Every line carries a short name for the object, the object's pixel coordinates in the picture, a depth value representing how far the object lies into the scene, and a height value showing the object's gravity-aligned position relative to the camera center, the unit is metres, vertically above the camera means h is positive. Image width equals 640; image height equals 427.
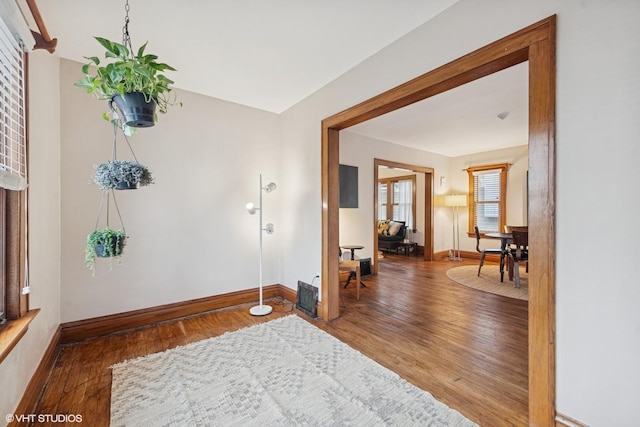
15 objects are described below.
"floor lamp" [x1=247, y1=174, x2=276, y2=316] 3.10 -0.45
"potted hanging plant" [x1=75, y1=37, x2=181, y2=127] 1.26 +0.64
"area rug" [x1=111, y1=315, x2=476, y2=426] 1.51 -1.18
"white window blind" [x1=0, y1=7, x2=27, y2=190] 1.31 +0.55
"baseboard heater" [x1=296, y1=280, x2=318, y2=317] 3.02 -1.02
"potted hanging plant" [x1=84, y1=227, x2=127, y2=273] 1.63 -0.20
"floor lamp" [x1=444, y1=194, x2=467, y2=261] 6.48 -0.04
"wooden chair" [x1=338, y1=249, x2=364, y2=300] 3.65 -0.76
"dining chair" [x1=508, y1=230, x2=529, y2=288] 4.04 -0.65
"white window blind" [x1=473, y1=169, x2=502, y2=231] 6.25 +0.31
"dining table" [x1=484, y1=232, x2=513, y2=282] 4.47 -0.56
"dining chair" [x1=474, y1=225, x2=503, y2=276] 4.74 -0.73
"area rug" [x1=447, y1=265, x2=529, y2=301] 3.92 -1.18
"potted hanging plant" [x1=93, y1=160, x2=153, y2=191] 1.52 +0.21
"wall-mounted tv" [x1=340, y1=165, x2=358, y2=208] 4.71 +0.46
